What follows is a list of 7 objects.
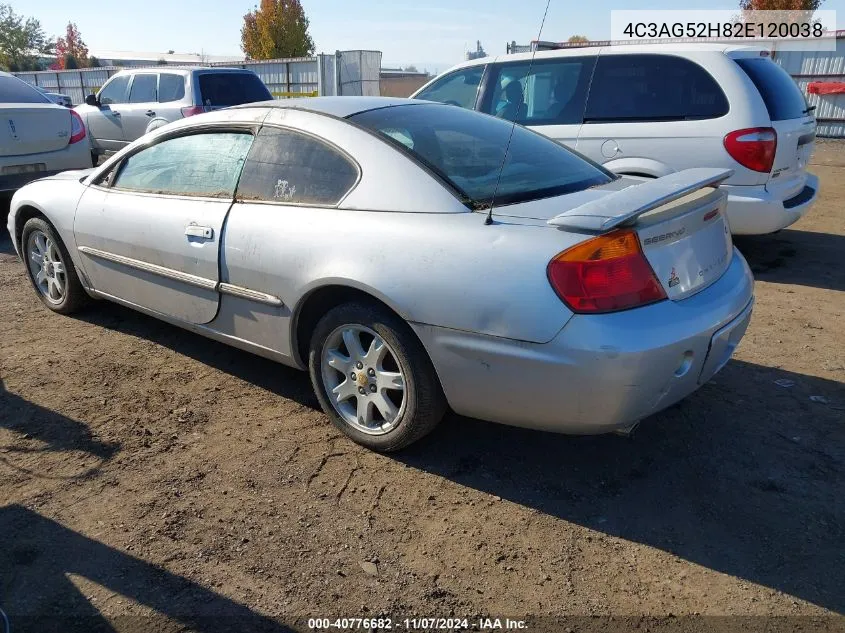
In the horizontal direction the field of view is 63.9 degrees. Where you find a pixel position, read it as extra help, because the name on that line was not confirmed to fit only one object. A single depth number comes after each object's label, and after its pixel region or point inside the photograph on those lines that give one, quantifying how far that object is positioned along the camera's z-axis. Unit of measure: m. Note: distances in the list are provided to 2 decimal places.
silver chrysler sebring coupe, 2.43
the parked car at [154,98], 10.56
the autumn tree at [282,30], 37.12
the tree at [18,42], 58.26
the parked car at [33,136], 7.37
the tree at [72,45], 66.88
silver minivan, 5.25
